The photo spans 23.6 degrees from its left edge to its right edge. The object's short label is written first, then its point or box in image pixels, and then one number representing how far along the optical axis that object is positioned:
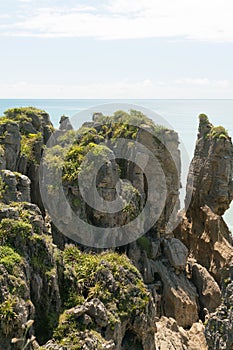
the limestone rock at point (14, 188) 22.83
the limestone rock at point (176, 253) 33.28
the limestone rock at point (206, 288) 32.78
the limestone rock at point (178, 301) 31.70
